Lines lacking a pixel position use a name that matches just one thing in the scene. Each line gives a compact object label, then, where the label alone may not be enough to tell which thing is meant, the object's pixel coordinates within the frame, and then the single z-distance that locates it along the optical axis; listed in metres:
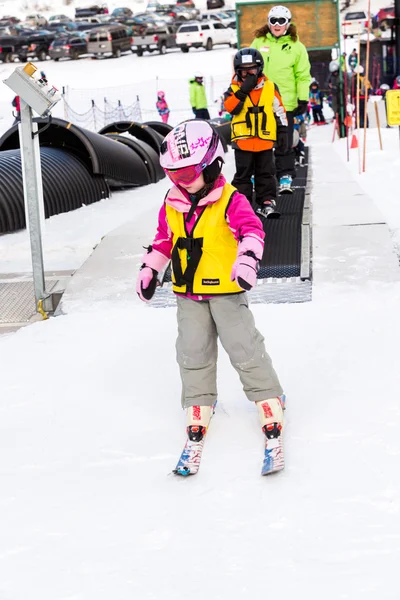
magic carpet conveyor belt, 6.13
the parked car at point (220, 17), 50.34
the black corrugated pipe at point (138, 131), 17.67
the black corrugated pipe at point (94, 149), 12.61
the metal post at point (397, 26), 24.67
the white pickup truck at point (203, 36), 45.78
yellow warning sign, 11.52
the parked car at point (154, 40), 46.12
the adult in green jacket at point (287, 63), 8.55
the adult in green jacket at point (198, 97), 23.77
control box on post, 5.75
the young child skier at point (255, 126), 7.21
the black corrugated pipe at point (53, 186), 10.32
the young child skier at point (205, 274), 3.72
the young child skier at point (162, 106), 26.75
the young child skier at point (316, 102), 23.89
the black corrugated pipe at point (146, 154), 15.28
